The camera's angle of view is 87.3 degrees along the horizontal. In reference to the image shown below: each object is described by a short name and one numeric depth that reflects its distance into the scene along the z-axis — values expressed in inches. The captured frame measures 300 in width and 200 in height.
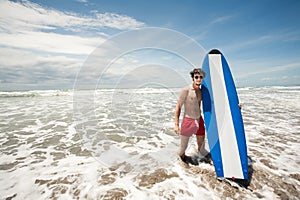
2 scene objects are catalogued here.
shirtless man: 120.2
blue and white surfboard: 114.5
